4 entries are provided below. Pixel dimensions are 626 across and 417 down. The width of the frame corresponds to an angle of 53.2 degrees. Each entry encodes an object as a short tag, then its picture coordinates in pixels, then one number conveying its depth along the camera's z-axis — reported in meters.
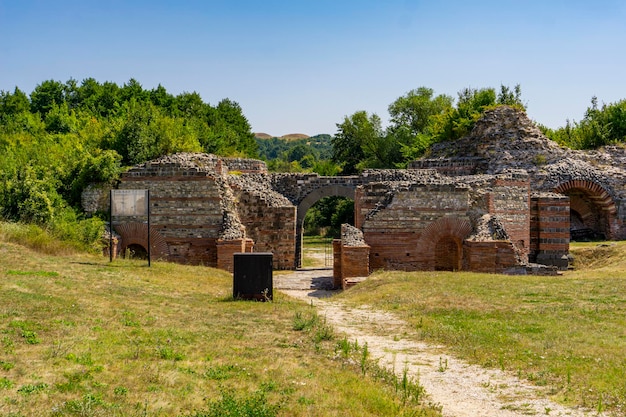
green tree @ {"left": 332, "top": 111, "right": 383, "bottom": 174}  50.88
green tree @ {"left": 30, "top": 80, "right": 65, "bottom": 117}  41.69
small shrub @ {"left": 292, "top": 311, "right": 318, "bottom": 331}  9.31
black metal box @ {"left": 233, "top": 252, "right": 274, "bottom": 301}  11.73
